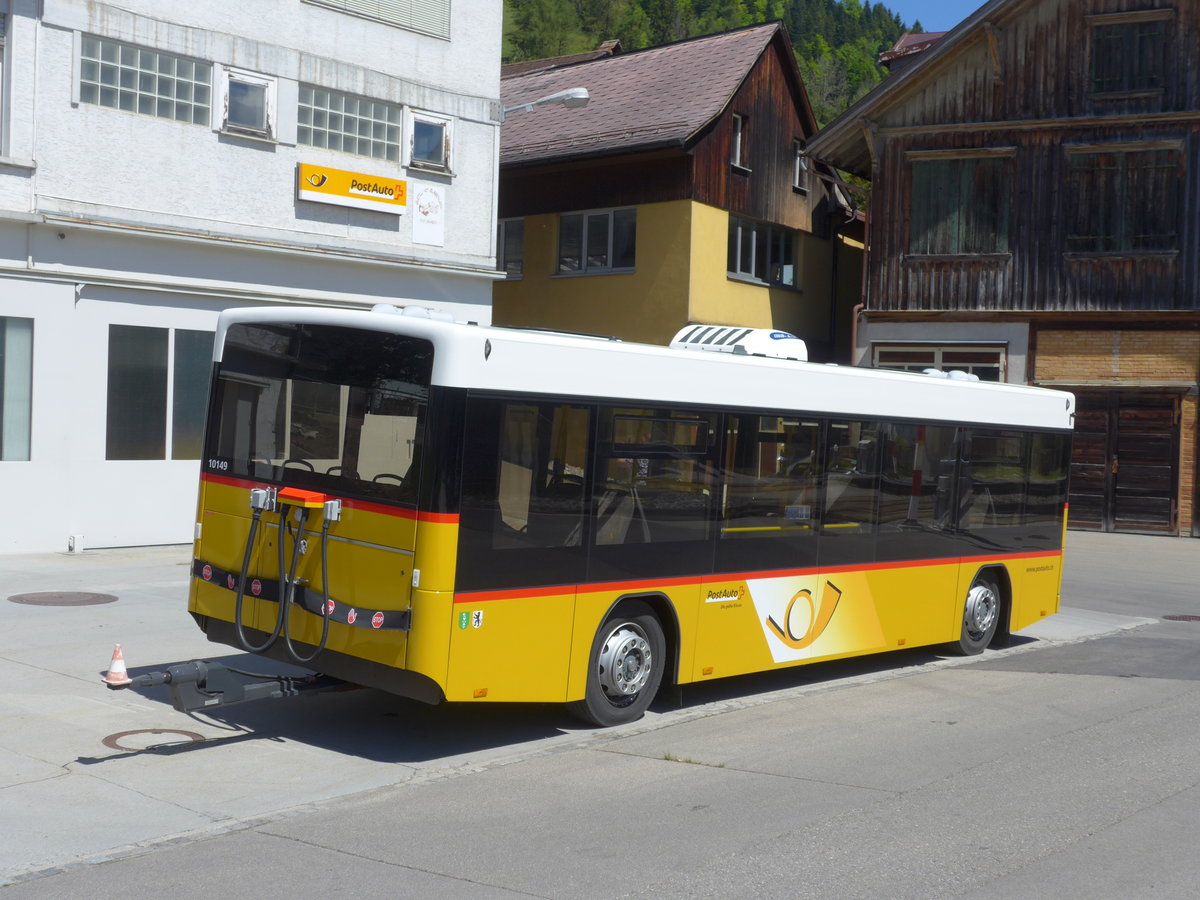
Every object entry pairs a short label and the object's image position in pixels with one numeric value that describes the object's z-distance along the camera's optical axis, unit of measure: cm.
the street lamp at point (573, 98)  1958
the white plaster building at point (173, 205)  1634
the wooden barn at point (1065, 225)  2594
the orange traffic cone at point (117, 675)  747
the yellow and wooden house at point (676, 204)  2689
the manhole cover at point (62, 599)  1288
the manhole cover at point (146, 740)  799
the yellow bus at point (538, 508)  773
